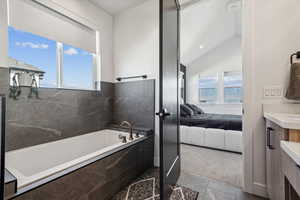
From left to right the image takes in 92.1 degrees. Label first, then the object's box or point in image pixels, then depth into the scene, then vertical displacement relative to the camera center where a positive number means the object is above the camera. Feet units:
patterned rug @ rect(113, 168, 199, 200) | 5.18 -3.44
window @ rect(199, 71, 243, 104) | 16.70 +1.53
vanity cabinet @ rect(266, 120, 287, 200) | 3.62 -1.82
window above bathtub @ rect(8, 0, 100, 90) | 5.70 +2.64
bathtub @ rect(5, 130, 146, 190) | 3.83 -2.10
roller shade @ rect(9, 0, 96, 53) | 5.56 +3.44
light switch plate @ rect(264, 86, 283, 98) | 4.90 +0.33
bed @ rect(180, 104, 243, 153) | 9.38 -2.17
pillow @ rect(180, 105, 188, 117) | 11.55 -0.98
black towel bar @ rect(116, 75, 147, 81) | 8.21 +1.43
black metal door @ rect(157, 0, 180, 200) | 4.30 -0.17
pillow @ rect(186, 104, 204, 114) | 13.30 -0.78
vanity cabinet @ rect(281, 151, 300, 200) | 2.37 -1.37
